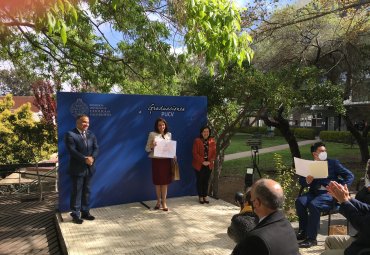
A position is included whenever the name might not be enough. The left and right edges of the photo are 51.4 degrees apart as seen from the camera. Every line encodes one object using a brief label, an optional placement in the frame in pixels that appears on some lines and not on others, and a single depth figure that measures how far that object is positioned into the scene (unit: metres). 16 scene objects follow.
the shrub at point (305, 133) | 35.84
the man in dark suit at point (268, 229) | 2.39
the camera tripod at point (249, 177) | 5.83
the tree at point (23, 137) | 10.58
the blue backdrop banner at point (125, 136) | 7.16
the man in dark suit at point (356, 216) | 3.25
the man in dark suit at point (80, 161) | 6.48
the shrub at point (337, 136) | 29.19
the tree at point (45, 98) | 14.05
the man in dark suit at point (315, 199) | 5.51
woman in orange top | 7.76
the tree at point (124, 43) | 4.96
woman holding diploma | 7.29
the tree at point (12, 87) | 49.64
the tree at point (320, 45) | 13.38
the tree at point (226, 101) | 9.20
